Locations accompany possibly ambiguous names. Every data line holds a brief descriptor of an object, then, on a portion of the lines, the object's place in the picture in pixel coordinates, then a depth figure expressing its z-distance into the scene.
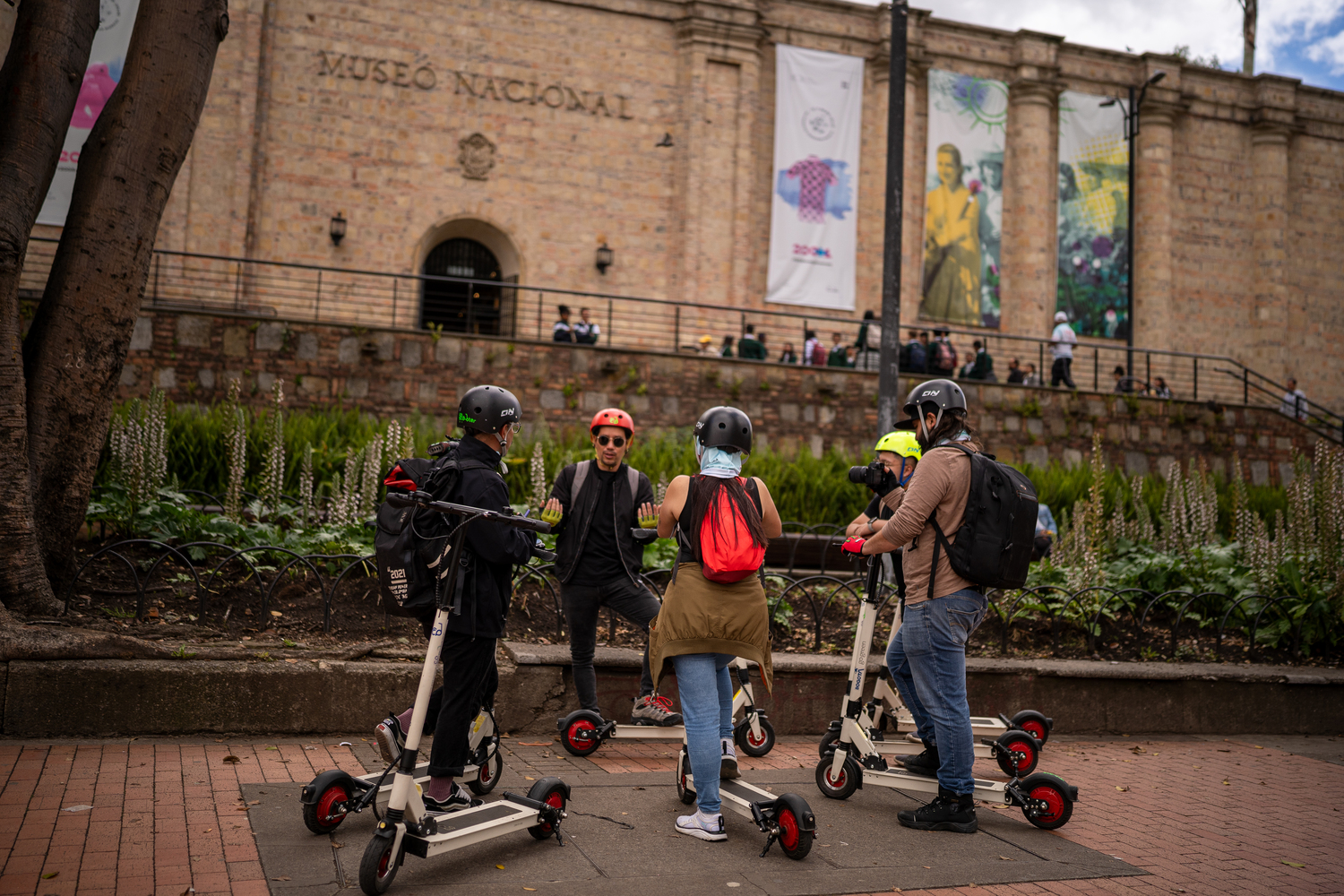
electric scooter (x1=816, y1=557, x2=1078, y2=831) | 4.74
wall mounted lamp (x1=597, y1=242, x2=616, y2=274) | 24.23
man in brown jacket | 4.61
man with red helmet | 5.82
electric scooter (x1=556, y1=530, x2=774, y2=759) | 5.67
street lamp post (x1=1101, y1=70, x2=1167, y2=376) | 24.03
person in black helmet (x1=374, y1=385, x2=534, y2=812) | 4.05
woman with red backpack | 4.23
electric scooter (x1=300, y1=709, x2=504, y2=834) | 4.01
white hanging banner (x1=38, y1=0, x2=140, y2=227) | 19.80
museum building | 22.58
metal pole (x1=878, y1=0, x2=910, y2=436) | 10.71
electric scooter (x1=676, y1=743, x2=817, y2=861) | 4.10
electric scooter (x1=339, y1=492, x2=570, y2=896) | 3.50
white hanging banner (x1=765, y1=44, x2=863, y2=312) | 25.58
